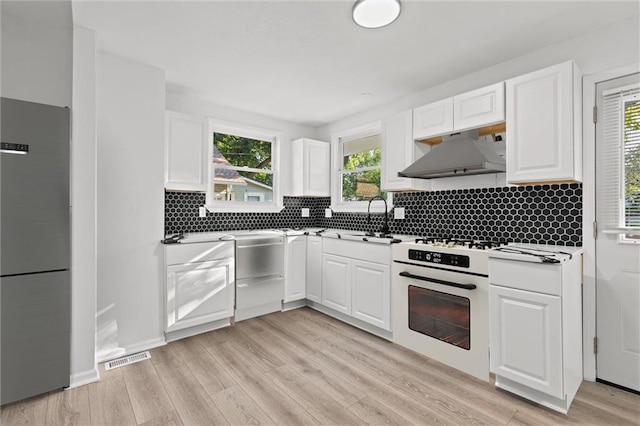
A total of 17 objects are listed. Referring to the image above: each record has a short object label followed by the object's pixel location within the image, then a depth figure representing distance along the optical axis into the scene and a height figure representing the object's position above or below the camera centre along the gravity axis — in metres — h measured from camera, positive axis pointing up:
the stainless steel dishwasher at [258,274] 3.33 -0.70
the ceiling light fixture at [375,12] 1.87 +1.29
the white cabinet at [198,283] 2.83 -0.70
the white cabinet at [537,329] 1.86 -0.76
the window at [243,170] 3.83 +0.57
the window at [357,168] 3.97 +0.62
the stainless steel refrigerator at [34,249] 1.88 -0.24
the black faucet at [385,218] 3.44 -0.06
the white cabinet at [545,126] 2.08 +0.62
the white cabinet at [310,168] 4.21 +0.64
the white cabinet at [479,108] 2.42 +0.88
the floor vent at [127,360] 2.41 -1.21
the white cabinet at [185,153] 3.07 +0.63
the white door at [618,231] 2.07 -0.13
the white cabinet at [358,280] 2.91 -0.70
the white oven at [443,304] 2.24 -0.74
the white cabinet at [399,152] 3.09 +0.64
